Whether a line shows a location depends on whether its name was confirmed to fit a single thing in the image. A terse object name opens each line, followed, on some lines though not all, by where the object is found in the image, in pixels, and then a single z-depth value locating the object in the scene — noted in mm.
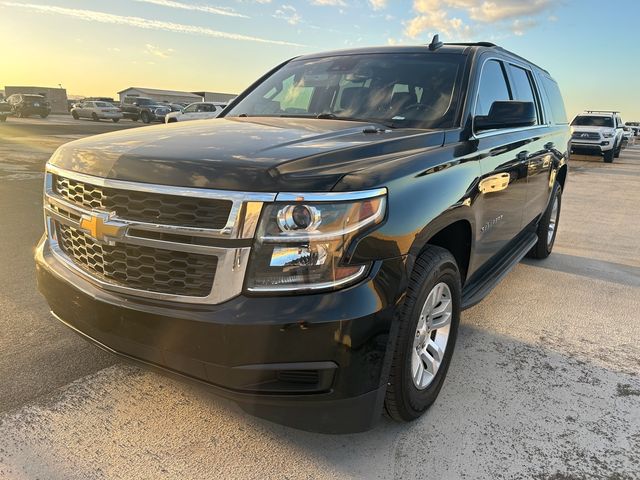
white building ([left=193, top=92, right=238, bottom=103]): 75388
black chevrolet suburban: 1992
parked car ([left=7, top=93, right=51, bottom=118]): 39562
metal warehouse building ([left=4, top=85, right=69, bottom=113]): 59188
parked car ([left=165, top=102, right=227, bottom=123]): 27675
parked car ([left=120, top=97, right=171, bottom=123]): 38875
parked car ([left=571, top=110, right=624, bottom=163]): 21531
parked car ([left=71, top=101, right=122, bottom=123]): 38344
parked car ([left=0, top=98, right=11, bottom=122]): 34969
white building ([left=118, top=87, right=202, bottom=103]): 77875
